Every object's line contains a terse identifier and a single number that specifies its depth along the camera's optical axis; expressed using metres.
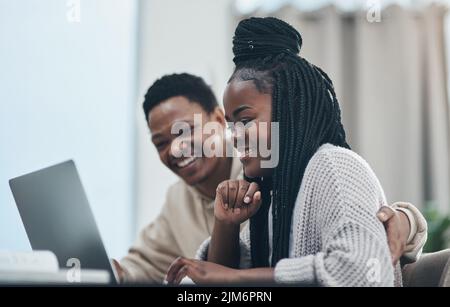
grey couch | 2.45
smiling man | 2.57
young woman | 2.42
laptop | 2.54
